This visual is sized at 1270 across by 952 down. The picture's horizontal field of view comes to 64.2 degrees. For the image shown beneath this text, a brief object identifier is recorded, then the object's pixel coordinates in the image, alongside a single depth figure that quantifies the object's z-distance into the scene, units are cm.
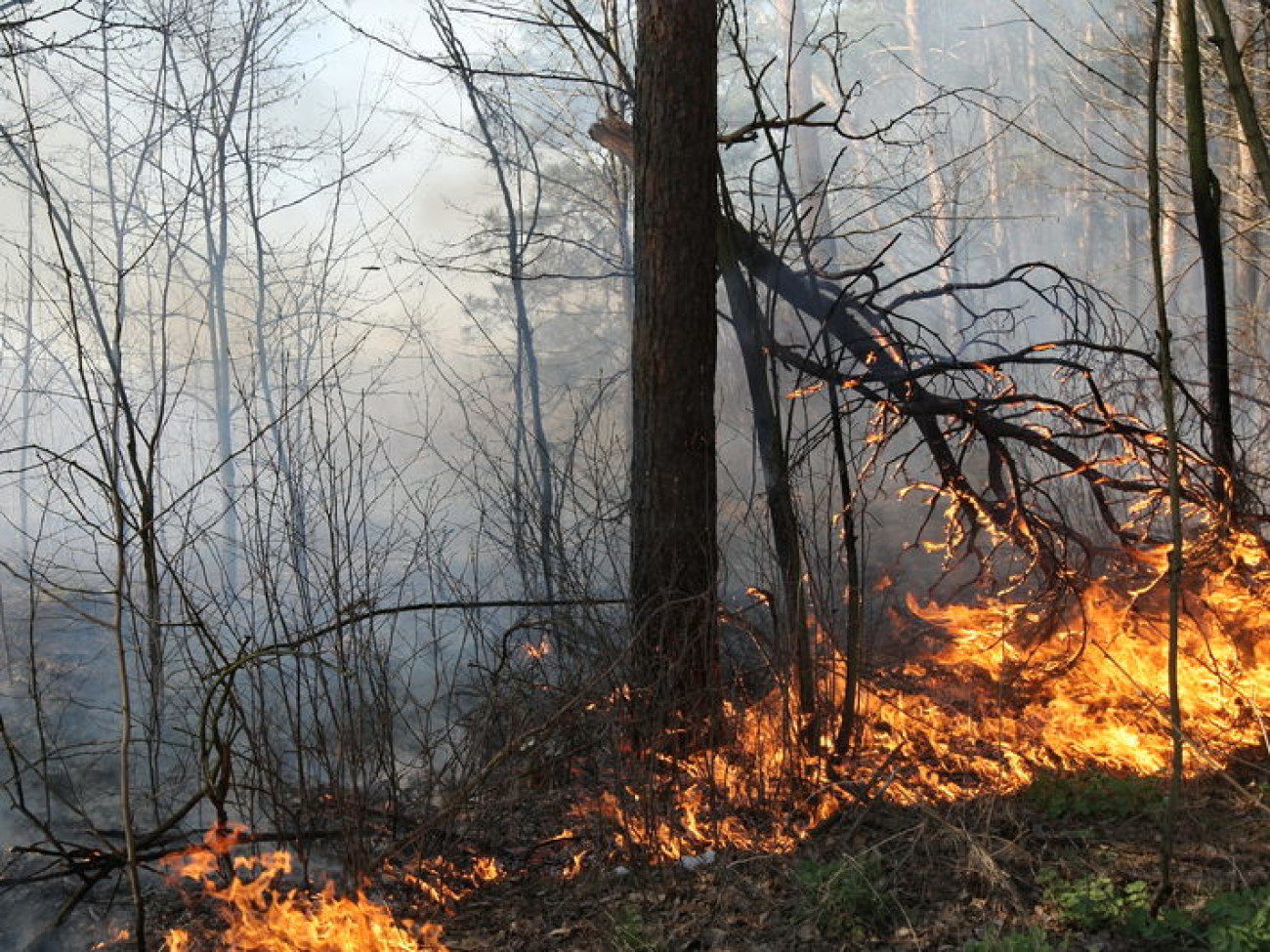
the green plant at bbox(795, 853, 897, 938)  375
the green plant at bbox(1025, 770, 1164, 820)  447
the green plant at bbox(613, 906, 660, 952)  376
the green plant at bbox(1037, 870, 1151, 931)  348
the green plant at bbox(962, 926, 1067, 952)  314
